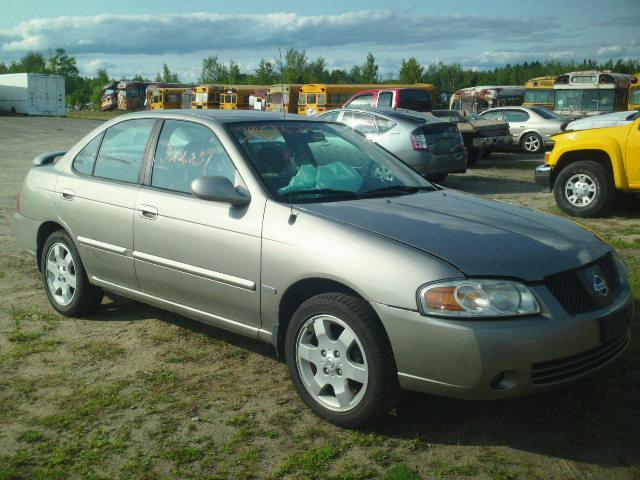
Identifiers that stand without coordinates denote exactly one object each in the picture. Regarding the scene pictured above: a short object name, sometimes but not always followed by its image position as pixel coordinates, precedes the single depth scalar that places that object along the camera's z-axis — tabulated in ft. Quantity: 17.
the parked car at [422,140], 43.65
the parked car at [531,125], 69.46
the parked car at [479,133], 59.00
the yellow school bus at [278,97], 99.50
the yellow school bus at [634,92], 75.73
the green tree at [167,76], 326.03
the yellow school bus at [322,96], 93.76
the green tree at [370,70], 209.67
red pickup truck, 67.36
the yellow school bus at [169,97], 146.02
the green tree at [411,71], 232.32
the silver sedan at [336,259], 11.10
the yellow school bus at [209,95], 126.52
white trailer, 170.19
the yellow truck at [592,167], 31.14
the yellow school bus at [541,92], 93.66
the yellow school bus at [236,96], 122.72
